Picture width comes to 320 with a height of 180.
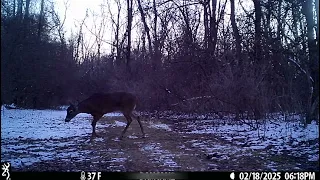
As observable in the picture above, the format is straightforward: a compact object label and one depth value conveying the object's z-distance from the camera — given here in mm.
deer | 11469
